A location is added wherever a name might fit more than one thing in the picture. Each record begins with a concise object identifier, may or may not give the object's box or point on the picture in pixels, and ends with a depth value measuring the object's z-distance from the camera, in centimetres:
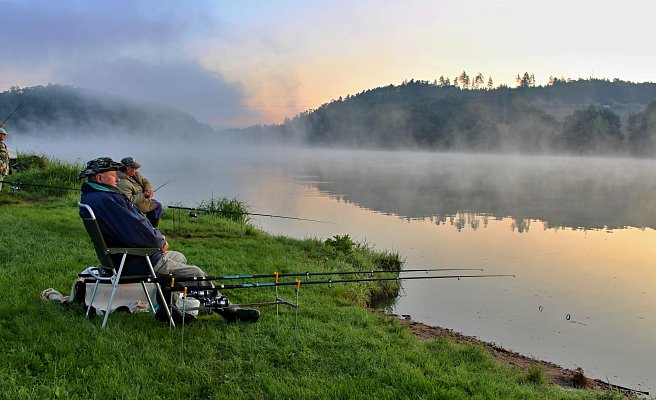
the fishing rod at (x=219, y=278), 461
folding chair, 434
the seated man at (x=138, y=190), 749
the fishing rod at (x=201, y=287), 465
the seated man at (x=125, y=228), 448
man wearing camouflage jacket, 1019
